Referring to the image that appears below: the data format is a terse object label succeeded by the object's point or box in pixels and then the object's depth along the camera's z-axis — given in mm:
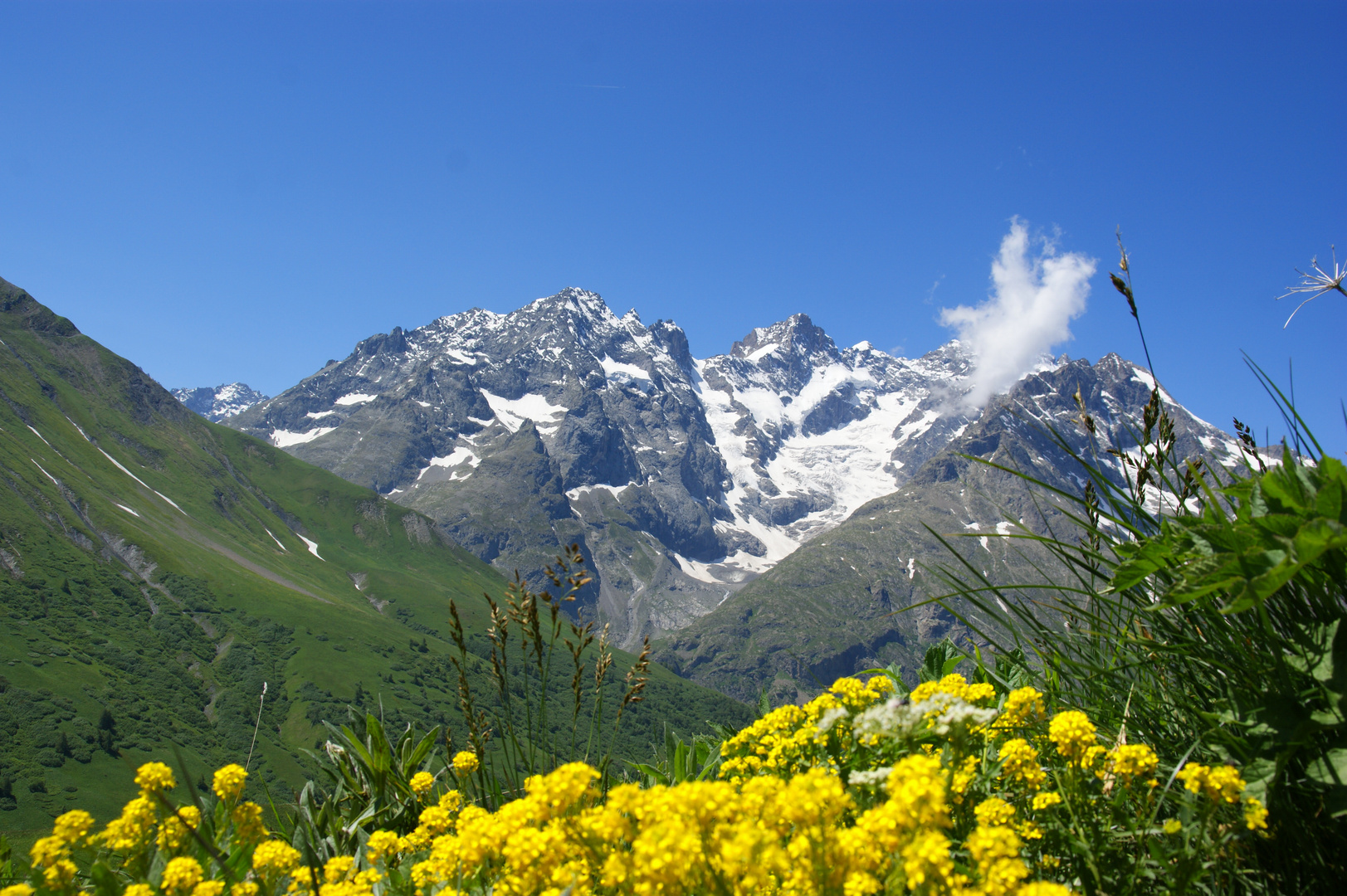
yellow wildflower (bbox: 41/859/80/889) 3076
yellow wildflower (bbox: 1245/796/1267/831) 2195
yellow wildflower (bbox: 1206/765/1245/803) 2350
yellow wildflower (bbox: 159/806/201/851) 3561
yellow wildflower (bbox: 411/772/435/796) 4715
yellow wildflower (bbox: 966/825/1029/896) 1962
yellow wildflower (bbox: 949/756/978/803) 2984
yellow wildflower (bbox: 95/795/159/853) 3520
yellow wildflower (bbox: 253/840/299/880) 3271
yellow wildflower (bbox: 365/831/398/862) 3646
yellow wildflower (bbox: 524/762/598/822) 2475
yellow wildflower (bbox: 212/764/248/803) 4113
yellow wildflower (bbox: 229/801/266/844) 3854
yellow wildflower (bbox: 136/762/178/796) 3588
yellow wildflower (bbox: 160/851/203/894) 2982
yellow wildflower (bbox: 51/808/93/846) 3379
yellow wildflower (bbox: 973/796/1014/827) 2660
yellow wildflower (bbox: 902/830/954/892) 1877
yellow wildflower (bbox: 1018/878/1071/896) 1916
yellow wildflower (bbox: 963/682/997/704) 3682
